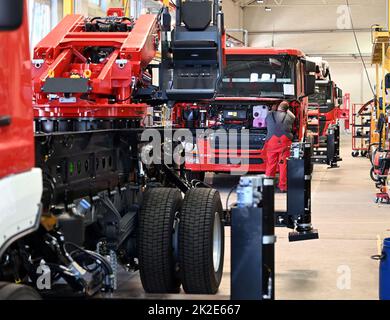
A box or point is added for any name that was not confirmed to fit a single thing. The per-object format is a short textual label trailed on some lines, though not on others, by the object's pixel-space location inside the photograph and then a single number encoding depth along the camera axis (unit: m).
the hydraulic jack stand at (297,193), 7.26
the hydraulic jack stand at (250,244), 3.70
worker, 12.15
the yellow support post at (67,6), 13.95
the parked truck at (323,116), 19.39
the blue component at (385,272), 4.85
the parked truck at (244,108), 12.75
